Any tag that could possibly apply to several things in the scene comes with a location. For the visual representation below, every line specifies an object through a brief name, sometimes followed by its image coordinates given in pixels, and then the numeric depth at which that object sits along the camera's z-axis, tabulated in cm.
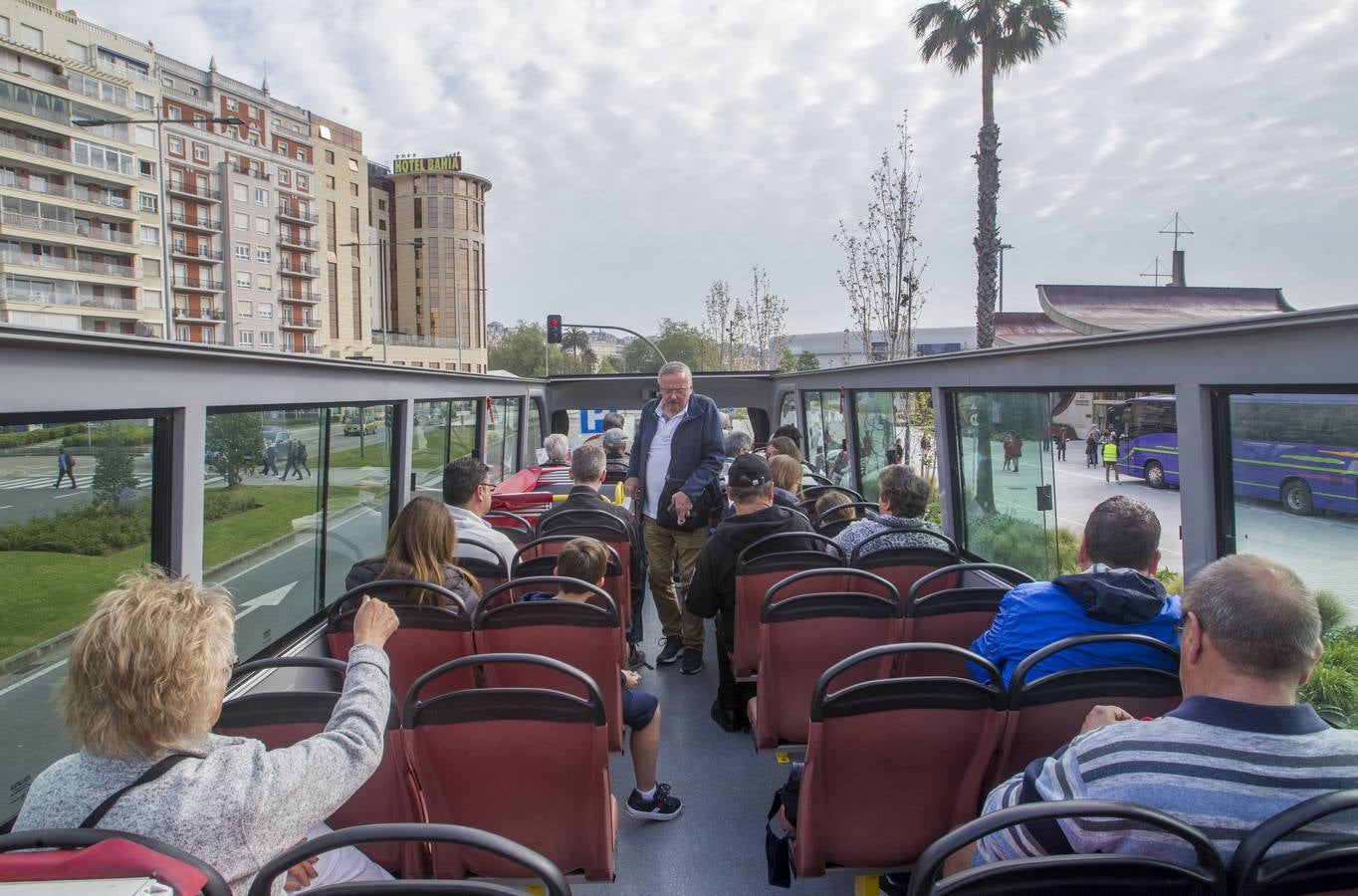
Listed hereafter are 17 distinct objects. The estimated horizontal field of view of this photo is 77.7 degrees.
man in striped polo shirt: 156
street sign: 1619
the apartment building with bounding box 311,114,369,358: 8031
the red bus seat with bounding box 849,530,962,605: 420
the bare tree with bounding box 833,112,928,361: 1775
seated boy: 350
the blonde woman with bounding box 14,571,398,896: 153
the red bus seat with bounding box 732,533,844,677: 393
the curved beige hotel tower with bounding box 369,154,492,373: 9288
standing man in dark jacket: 557
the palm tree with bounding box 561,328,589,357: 9436
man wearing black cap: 434
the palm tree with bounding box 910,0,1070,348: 1792
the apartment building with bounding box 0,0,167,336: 5862
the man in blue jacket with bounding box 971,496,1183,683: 260
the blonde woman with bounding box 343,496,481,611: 360
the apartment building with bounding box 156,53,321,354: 6988
